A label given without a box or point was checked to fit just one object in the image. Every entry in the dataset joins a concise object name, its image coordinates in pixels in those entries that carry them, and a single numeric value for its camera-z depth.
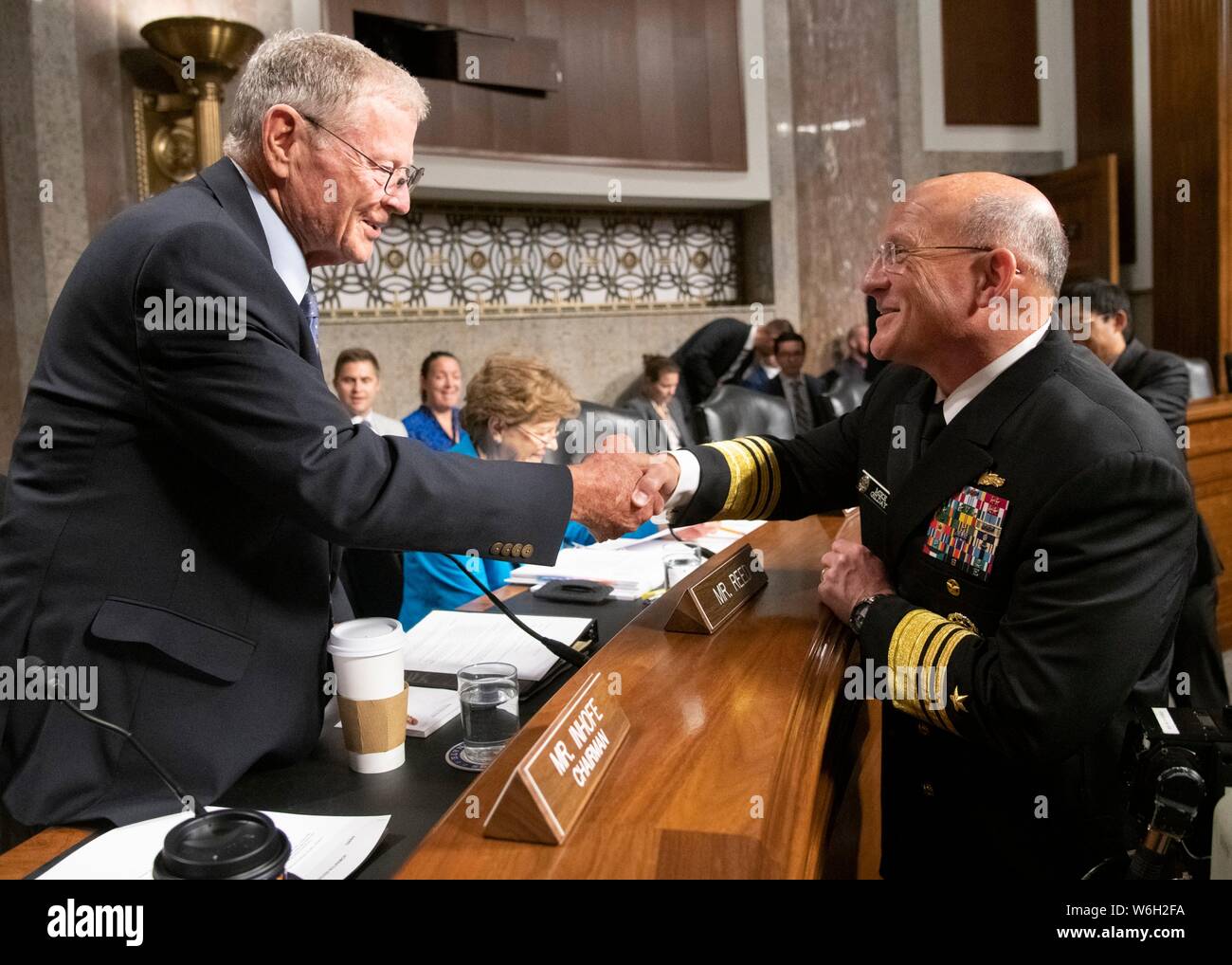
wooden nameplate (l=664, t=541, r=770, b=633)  1.57
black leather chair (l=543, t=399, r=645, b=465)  3.81
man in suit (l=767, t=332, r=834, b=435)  7.50
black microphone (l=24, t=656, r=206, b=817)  0.94
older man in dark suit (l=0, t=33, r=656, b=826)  1.21
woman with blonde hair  3.05
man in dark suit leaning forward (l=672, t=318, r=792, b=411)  7.73
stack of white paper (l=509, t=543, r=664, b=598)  2.39
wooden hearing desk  0.91
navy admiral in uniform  1.35
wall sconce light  5.61
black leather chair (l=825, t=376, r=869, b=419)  6.01
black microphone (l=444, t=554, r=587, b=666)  1.67
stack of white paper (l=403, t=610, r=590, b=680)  1.71
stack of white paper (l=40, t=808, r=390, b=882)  1.02
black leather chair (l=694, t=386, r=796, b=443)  4.50
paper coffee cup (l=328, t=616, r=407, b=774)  1.25
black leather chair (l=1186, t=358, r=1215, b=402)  6.27
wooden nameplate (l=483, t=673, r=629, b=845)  0.93
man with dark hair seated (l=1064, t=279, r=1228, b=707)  3.24
